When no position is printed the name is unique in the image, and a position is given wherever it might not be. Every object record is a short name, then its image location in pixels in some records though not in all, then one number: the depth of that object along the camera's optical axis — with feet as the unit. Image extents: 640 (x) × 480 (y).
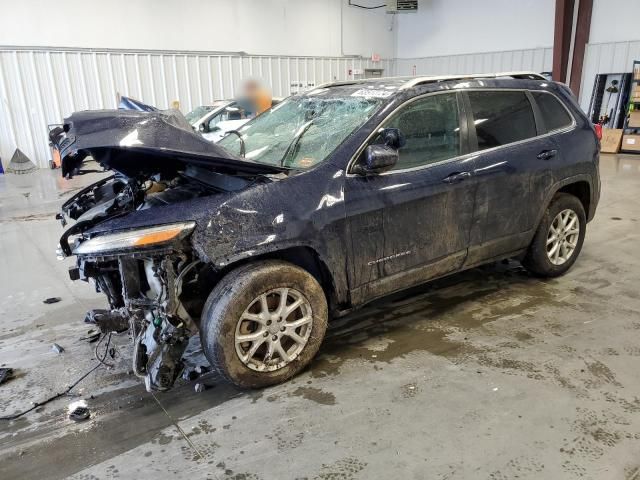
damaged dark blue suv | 8.41
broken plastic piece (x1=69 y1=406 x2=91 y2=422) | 8.60
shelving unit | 39.17
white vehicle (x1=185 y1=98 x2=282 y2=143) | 31.40
